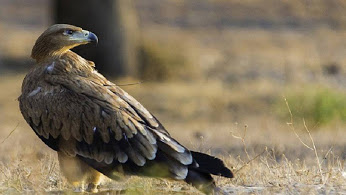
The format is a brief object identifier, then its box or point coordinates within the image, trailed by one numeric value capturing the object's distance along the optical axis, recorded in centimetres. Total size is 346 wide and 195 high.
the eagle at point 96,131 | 1306
